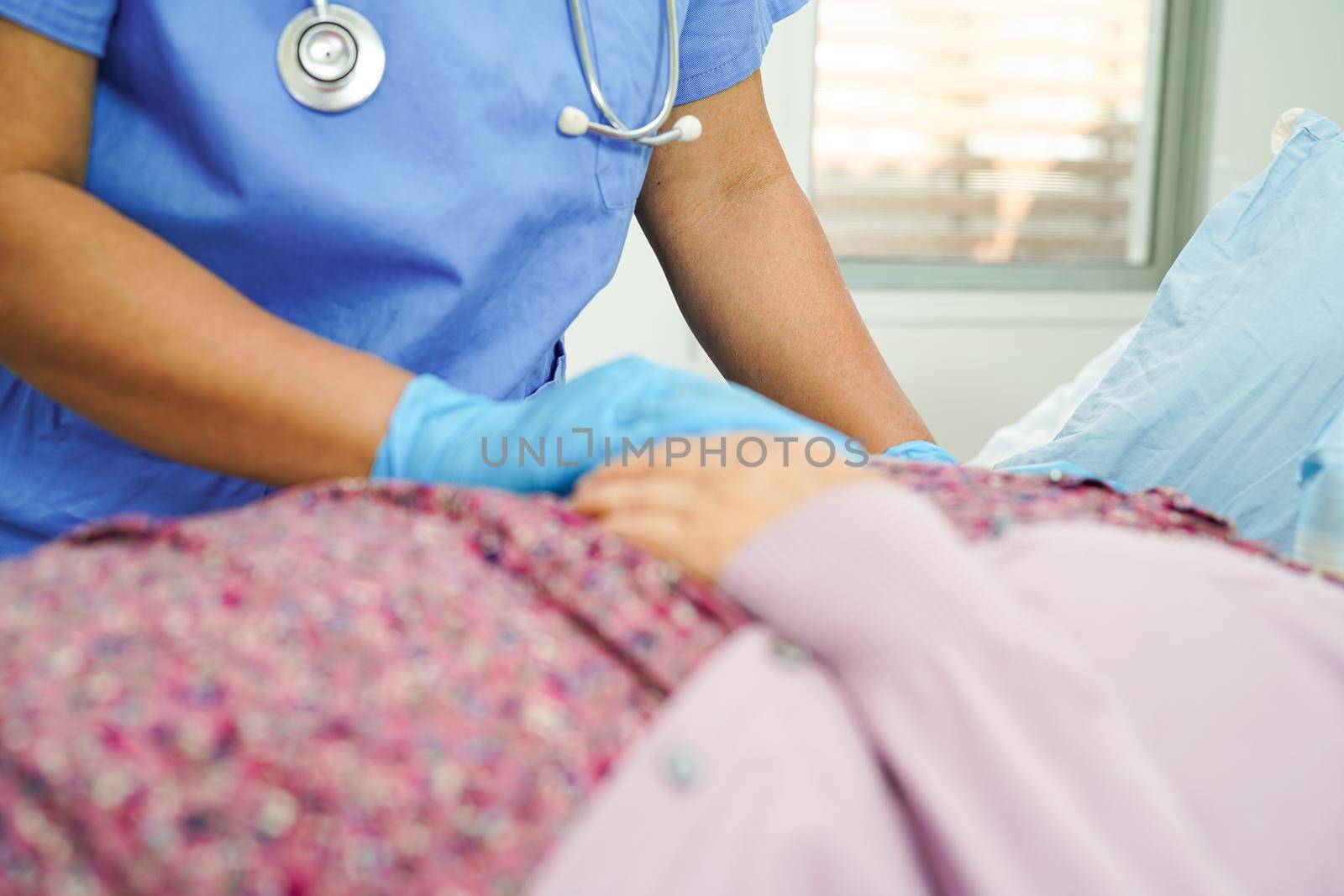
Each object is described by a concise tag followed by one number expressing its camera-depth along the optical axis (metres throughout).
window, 2.80
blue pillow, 0.98
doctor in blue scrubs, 0.66
